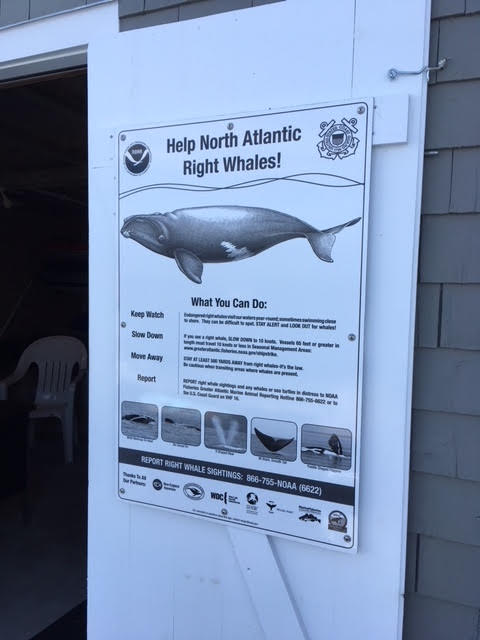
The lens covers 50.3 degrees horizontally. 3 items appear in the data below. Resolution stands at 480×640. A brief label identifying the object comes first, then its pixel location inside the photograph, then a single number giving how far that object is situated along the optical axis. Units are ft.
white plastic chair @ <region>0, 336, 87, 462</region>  14.42
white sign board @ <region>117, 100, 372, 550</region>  4.50
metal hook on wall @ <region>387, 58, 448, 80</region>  4.29
